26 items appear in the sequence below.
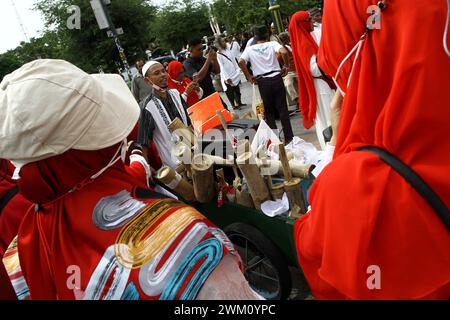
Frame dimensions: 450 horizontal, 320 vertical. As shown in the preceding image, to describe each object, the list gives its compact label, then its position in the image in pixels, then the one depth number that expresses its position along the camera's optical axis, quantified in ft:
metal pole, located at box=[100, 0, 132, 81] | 28.99
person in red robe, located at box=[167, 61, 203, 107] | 16.85
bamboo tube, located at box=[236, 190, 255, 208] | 8.02
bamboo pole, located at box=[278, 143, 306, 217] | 7.13
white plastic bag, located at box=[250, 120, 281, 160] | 8.60
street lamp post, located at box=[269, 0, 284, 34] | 25.86
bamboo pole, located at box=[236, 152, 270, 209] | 7.29
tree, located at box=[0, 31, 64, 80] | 68.64
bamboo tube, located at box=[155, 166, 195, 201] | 7.73
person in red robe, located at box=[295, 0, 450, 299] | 2.99
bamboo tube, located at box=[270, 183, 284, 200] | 7.54
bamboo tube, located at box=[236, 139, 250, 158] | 7.66
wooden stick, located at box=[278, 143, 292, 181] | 7.19
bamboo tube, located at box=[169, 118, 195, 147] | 9.80
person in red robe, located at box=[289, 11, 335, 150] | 11.78
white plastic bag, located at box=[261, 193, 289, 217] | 7.41
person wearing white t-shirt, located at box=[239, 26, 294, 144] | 18.37
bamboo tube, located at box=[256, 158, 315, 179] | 7.42
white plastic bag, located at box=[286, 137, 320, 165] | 8.05
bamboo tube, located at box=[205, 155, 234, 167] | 8.42
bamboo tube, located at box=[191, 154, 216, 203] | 7.72
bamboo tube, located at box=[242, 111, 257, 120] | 14.03
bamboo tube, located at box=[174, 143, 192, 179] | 8.69
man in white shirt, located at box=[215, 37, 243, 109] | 27.86
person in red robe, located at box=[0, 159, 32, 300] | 4.90
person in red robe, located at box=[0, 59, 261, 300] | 3.41
